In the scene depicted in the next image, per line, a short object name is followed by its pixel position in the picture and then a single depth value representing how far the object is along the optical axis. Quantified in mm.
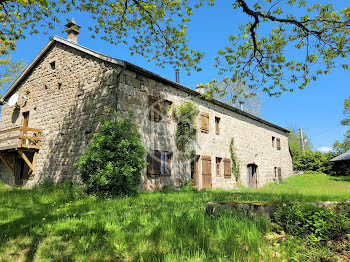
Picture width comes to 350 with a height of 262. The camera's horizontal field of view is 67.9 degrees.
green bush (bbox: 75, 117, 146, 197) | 8469
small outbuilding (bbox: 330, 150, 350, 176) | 24875
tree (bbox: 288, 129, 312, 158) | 40781
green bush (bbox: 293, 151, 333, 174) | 26759
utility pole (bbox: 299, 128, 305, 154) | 33894
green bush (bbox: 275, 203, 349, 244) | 3510
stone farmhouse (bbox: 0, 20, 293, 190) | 10812
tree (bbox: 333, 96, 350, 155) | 29459
